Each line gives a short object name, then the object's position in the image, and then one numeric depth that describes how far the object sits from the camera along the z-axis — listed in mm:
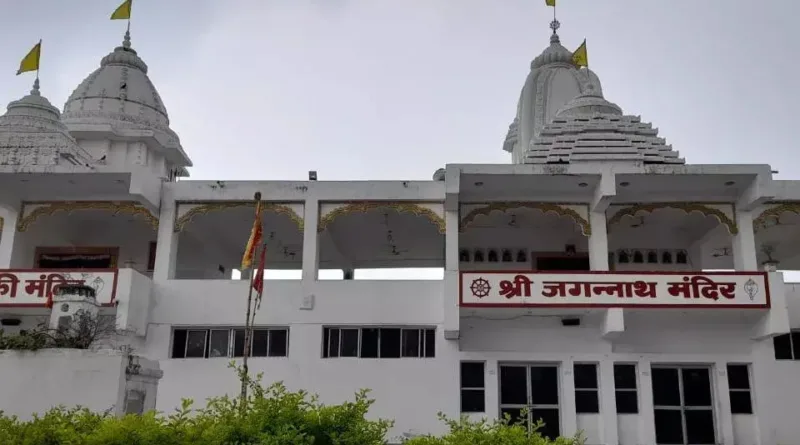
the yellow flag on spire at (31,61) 21953
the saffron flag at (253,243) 15078
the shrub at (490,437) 7824
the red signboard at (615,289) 16578
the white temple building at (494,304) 16750
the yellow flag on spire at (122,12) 25500
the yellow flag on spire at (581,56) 24250
